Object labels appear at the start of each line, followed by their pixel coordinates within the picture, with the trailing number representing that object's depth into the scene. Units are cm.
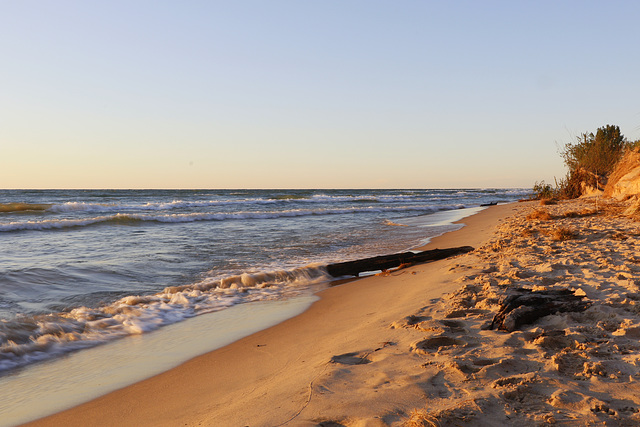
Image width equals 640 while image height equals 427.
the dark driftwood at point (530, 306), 337
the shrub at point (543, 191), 2675
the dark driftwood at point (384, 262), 746
